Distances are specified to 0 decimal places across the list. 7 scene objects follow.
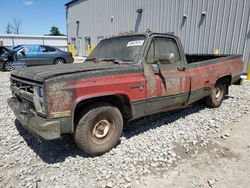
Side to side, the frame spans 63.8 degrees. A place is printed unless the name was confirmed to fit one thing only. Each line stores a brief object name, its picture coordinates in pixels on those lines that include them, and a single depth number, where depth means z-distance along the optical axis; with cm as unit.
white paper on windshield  366
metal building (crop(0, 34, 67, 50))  3012
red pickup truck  263
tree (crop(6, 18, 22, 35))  7331
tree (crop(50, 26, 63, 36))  6914
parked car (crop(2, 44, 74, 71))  1183
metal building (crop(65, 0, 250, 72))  965
